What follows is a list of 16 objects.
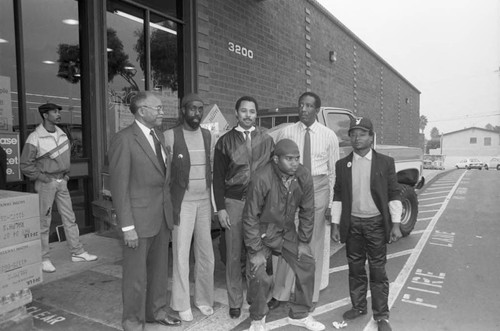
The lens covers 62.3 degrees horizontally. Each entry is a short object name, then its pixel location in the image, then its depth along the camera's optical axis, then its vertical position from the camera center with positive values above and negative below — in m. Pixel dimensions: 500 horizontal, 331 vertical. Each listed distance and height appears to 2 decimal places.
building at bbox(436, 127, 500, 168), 72.35 +0.47
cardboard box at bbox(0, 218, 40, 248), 3.22 -0.64
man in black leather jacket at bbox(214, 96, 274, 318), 3.62 -0.24
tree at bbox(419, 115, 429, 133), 131.00 +8.05
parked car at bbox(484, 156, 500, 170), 50.30 -2.18
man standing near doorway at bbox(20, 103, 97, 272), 4.77 -0.17
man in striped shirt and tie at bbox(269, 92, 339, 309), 4.02 -0.12
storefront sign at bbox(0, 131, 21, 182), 5.47 +0.00
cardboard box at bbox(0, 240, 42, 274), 3.22 -0.83
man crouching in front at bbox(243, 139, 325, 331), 3.37 -0.67
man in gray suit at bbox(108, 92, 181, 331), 3.06 -0.33
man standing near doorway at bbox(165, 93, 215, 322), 3.53 -0.44
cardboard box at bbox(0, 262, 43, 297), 3.21 -1.02
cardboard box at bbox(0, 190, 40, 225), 3.22 -0.43
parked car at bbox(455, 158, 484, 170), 46.14 -2.12
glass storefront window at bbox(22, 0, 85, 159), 5.99 +1.38
